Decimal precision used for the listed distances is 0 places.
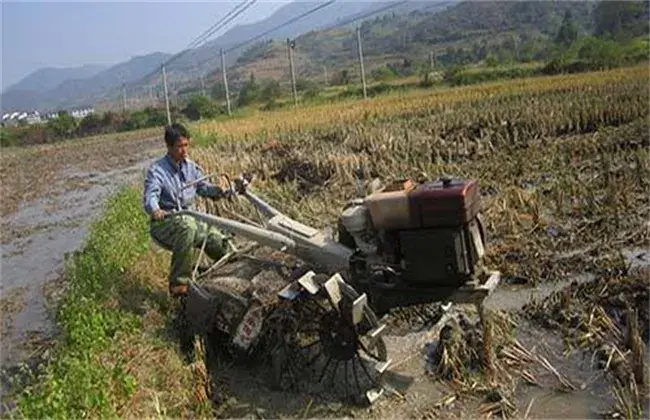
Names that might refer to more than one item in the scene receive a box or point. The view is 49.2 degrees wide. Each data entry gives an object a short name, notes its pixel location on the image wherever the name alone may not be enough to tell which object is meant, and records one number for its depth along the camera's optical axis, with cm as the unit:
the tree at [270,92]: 5740
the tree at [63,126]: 5788
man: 585
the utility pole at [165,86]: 4368
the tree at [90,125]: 5919
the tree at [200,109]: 5116
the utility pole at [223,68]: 4204
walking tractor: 444
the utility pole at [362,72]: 3710
